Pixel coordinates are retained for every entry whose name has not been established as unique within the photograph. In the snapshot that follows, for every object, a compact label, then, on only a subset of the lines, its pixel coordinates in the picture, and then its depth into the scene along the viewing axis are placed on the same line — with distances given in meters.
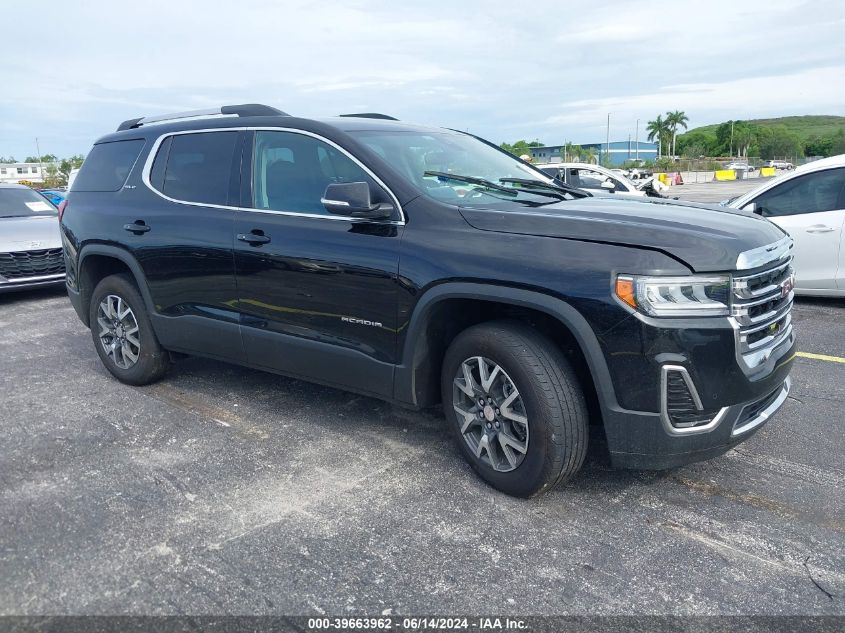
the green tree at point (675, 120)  113.50
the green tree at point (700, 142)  140.50
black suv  3.02
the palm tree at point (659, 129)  117.62
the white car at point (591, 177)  15.78
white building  98.12
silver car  9.02
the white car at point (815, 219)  7.31
